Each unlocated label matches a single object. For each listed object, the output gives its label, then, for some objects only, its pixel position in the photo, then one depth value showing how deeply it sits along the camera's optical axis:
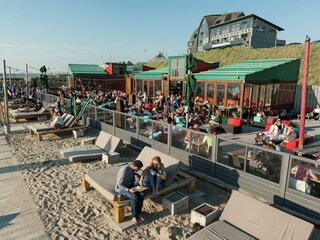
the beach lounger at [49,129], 10.93
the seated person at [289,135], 9.34
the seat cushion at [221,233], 4.02
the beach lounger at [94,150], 8.32
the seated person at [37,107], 16.40
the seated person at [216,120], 12.74
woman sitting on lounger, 5.54
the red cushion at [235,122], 12.52
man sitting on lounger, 5.00
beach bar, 15.73
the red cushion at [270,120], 13.63
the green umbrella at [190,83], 9.81
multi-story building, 45.75
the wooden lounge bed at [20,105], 18.50
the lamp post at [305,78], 7.66
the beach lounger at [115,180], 5.20
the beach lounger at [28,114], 14.72
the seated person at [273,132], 9.93
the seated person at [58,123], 11.55
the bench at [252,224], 3.89
